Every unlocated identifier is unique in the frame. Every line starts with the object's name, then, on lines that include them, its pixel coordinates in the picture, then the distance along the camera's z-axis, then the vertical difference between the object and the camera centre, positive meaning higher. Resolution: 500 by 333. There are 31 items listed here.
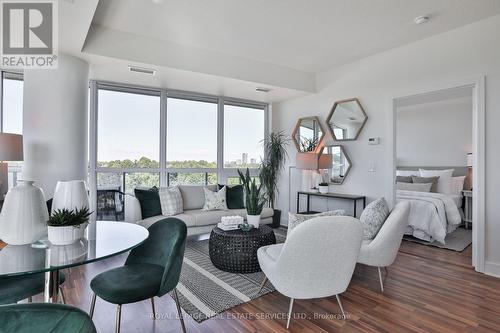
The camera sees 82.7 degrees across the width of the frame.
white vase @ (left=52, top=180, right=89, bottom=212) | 1.60 -0.18
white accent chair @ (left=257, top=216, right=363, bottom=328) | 1.94 -0.65
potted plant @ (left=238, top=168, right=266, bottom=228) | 3.31 -0.46
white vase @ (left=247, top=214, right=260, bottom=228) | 3.36 -0.63
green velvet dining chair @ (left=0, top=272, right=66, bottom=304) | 1.57 -0.70
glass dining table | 1.21 -0.43
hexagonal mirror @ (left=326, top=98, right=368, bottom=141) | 4.60 +0.80
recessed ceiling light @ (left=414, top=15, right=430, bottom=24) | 3.22 +1.70
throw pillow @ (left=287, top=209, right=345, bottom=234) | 2.52 -0.45
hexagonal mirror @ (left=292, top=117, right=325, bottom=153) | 5.23 +0.63
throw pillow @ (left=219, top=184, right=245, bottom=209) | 4.78 -0.52
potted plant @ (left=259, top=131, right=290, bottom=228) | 5.67 +0.06
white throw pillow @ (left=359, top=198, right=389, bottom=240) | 2.84 -0.52
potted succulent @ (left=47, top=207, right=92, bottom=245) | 1.48 -0.31
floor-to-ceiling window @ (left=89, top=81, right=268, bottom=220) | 4.57 +0.49
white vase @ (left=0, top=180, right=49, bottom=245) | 1.43 -0.25
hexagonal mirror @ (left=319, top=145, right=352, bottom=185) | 4.80 +0.07
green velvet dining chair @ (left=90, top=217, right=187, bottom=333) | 1.66 -0.70
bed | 4.19 -0.73
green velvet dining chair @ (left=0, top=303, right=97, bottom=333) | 0.76 -0.43
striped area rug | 2.36 -1.16
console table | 4.45 -0.47
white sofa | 3.95 -0.71
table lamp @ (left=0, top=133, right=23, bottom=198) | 2.94 +0.20
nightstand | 5.22 -0.73
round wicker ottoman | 3.00 -0.88
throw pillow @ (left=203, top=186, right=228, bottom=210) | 4.54 -0.54
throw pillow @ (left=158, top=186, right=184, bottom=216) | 4.17 -0.53
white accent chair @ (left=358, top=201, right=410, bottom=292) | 2.60 -0.70
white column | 3.33 +0.52
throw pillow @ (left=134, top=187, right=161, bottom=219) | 4.02 -0.51
